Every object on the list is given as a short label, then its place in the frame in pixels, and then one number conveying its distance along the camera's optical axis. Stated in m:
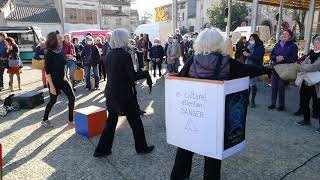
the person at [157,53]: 9.65
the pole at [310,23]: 9.10
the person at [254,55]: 5.79
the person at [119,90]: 3.27
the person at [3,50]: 7.42
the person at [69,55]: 7.50
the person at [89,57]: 7.61
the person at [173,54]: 8.71
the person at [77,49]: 8.71
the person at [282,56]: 5.29
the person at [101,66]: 9.14
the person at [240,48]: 7.23
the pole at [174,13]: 11.27
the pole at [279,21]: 12.03
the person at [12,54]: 7.55
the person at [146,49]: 10.75
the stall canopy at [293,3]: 12.86
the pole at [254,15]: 9.47
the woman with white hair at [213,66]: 2.45
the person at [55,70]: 4.34
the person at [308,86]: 4.54
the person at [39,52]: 7.47
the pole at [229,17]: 10.60
